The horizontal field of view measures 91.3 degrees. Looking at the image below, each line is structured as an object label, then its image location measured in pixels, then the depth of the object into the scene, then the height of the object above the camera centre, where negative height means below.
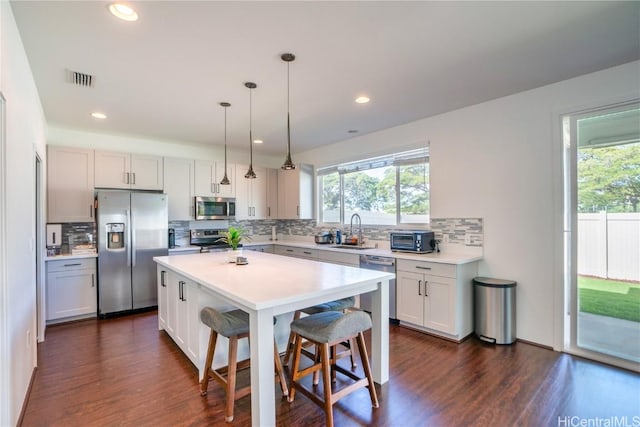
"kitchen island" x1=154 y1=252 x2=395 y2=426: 1.74 -0.54
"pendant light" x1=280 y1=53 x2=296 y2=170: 2.38 +1.21
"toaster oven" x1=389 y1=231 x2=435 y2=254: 3.77 -0.36
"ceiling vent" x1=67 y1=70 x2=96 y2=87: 2.69 +1.20
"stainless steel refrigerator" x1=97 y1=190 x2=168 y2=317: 4.10 -0.45
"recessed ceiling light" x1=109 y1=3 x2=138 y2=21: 1.83 +1.22
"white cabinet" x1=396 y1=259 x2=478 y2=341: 3.25 -0.93
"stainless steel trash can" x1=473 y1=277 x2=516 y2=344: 3.18 -1.04
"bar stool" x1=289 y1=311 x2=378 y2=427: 1.92 -0.81
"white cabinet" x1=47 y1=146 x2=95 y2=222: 4.02 +0.40
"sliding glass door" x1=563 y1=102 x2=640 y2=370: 2.70 -0.20
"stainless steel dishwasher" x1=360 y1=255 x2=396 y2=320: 3.81 -0.68
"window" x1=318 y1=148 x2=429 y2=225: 4.27 +0.35
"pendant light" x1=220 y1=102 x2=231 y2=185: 3.41 +1.20
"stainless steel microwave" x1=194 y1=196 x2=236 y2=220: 5.16 +0.09
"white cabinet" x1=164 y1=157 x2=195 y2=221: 4.93 +0.44
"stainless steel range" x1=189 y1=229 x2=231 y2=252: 5.36 -0.45
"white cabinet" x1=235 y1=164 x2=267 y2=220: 5.71 +0.35
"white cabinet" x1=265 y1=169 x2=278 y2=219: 6.11 +0.37
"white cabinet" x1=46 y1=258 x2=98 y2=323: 3.81 -0.95
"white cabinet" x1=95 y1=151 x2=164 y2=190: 4.39 +0.63
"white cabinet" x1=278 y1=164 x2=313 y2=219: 5.69 +0.37
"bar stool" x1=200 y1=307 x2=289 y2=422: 2.07 -0.92
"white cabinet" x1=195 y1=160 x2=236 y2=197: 5.23 +0.61
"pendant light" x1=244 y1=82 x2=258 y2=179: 2.91 +1.20
